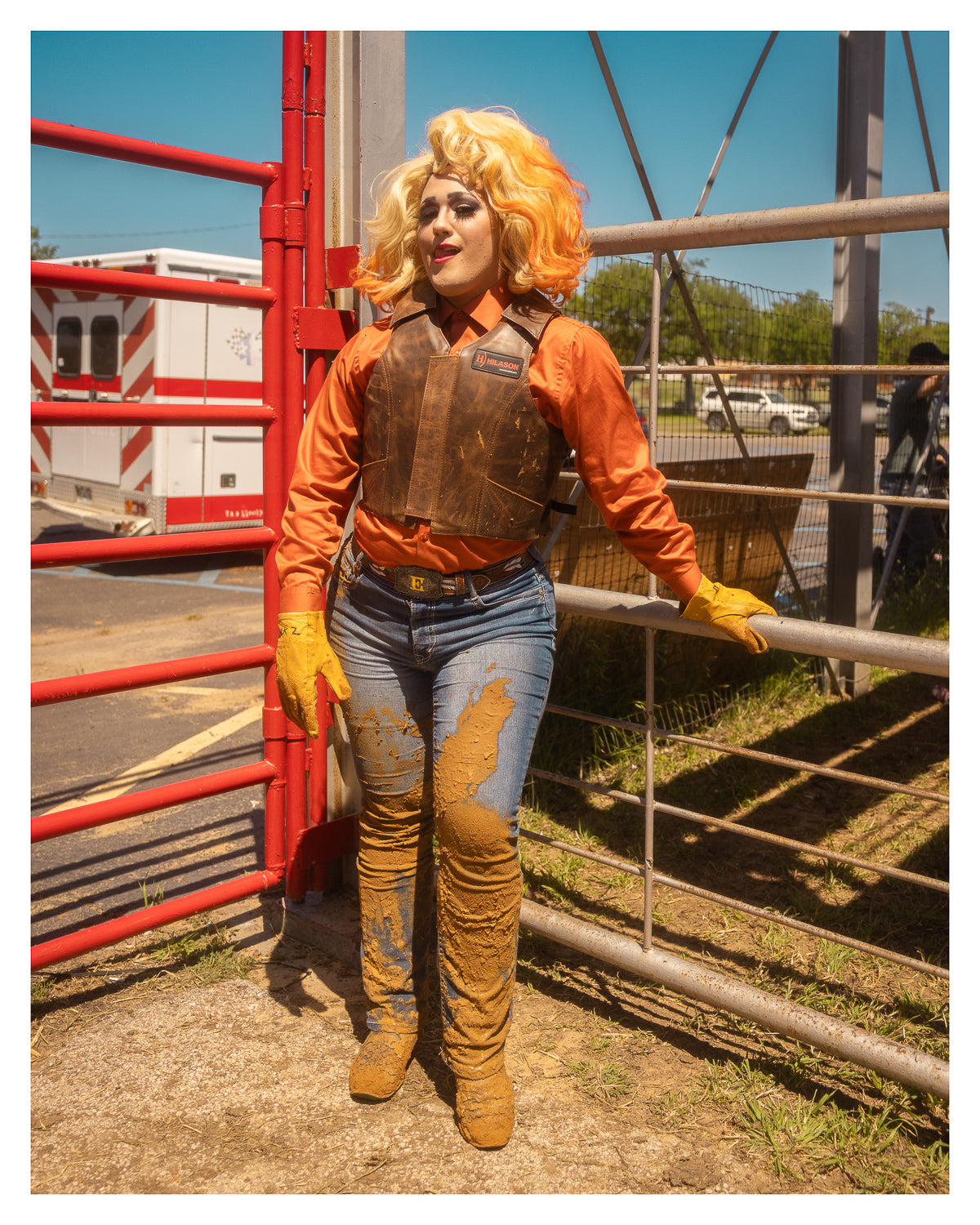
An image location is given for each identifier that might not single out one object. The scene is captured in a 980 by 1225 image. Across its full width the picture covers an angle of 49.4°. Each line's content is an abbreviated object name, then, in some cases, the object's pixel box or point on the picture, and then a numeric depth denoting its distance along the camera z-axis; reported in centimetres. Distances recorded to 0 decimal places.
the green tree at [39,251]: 3538
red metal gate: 255
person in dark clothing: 755
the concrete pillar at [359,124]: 296
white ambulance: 982
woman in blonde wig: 218
